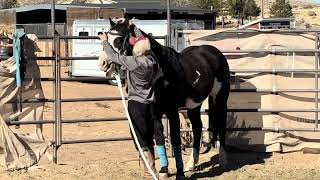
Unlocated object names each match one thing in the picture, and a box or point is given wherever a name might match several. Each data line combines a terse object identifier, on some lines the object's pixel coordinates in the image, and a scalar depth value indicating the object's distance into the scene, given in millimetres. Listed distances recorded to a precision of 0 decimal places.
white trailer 21398
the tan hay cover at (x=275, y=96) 9164
